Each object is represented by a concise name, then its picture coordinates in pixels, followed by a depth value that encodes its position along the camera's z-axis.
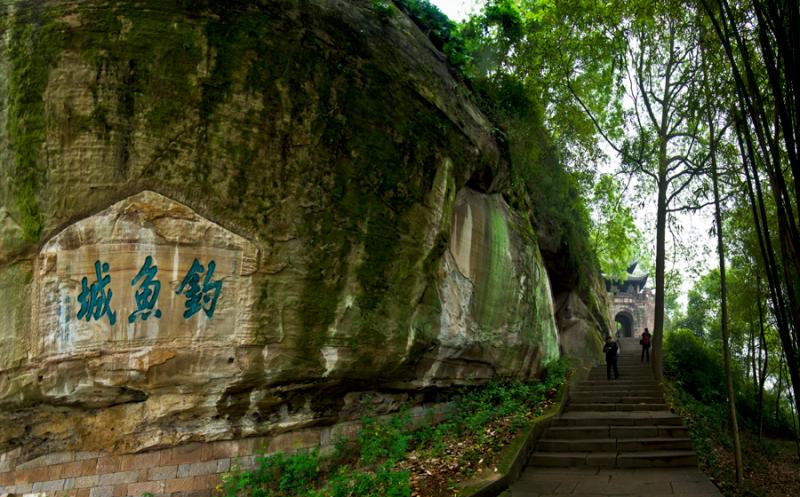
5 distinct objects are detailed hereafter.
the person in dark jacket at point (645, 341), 15.41
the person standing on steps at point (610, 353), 12.65
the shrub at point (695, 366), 14.14
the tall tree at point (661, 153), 12.60
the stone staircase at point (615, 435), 7.54
